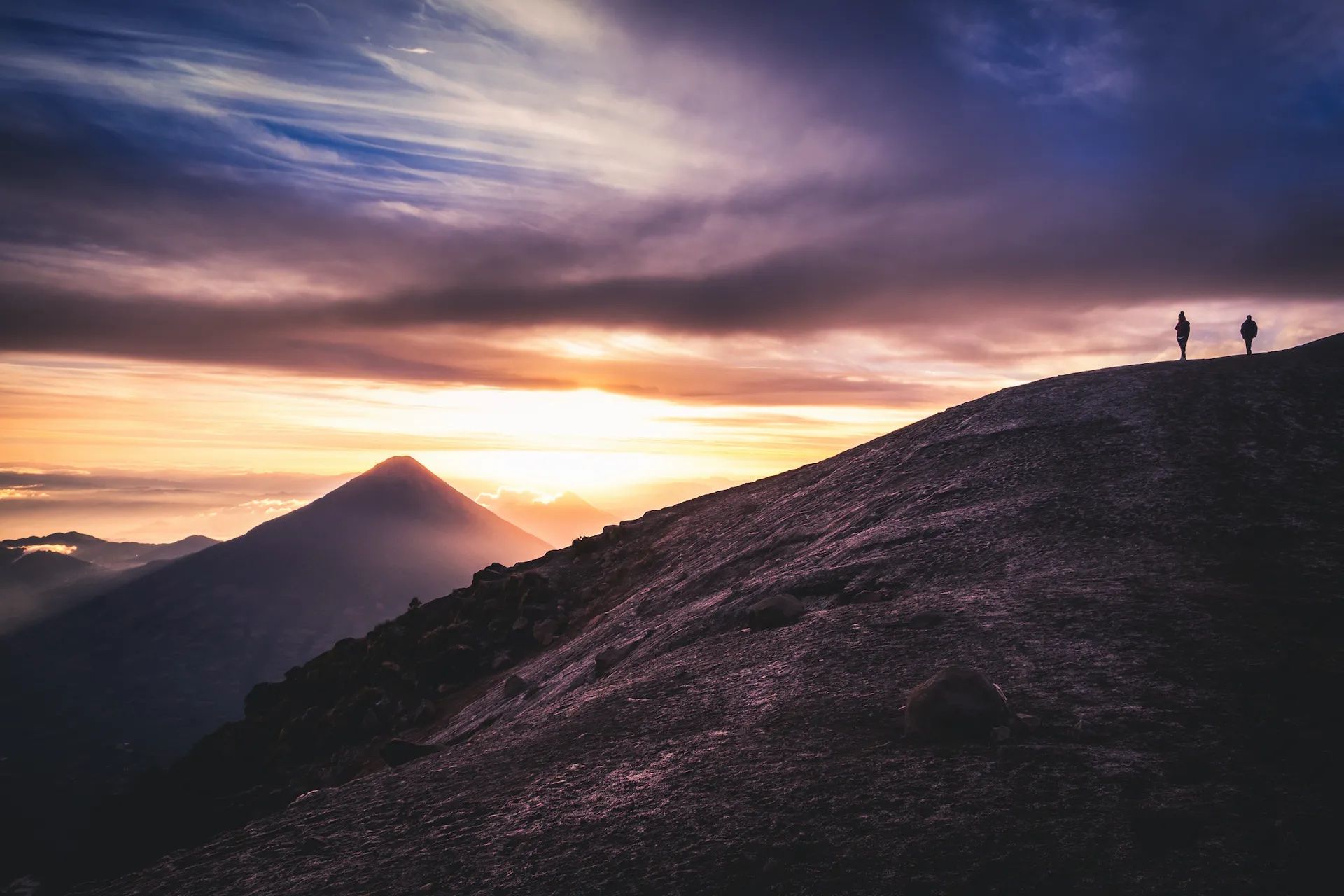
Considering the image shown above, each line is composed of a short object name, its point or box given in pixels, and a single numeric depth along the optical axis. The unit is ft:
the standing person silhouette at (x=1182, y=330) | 111.65
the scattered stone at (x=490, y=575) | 121.29
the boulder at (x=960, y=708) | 30.58
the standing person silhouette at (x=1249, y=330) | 109.60
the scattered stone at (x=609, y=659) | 60.59
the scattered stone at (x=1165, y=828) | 23.09
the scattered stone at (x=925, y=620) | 43.14
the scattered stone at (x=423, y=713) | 85.35
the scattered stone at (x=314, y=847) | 32.07
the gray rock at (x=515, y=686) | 70.41
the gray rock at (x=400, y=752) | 52.90
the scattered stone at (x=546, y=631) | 96.17
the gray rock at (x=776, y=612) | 51.31
